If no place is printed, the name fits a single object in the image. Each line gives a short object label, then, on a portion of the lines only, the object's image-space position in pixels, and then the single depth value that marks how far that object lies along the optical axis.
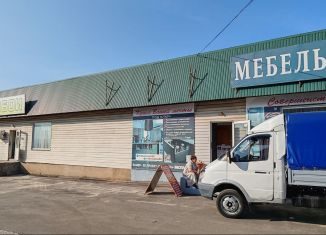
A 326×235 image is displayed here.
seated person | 14.26
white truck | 9.00
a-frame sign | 14.04
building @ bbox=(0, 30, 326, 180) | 12.78
